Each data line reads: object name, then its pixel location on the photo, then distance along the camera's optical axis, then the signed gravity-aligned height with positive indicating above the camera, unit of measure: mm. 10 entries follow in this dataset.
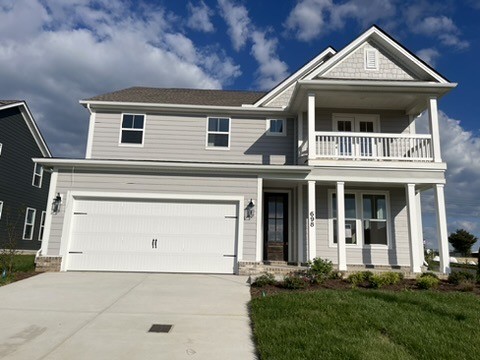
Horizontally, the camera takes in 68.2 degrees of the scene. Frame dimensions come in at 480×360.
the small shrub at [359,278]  8719 -724
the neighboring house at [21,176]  17531 +3307
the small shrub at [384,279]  8367 -715
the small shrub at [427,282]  8319 -746
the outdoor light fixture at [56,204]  10688 +1042
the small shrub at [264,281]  8344 -826
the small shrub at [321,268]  9086 -529
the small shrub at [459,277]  8953 -650
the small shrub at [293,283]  7973 -818
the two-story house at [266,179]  10703 +2071
